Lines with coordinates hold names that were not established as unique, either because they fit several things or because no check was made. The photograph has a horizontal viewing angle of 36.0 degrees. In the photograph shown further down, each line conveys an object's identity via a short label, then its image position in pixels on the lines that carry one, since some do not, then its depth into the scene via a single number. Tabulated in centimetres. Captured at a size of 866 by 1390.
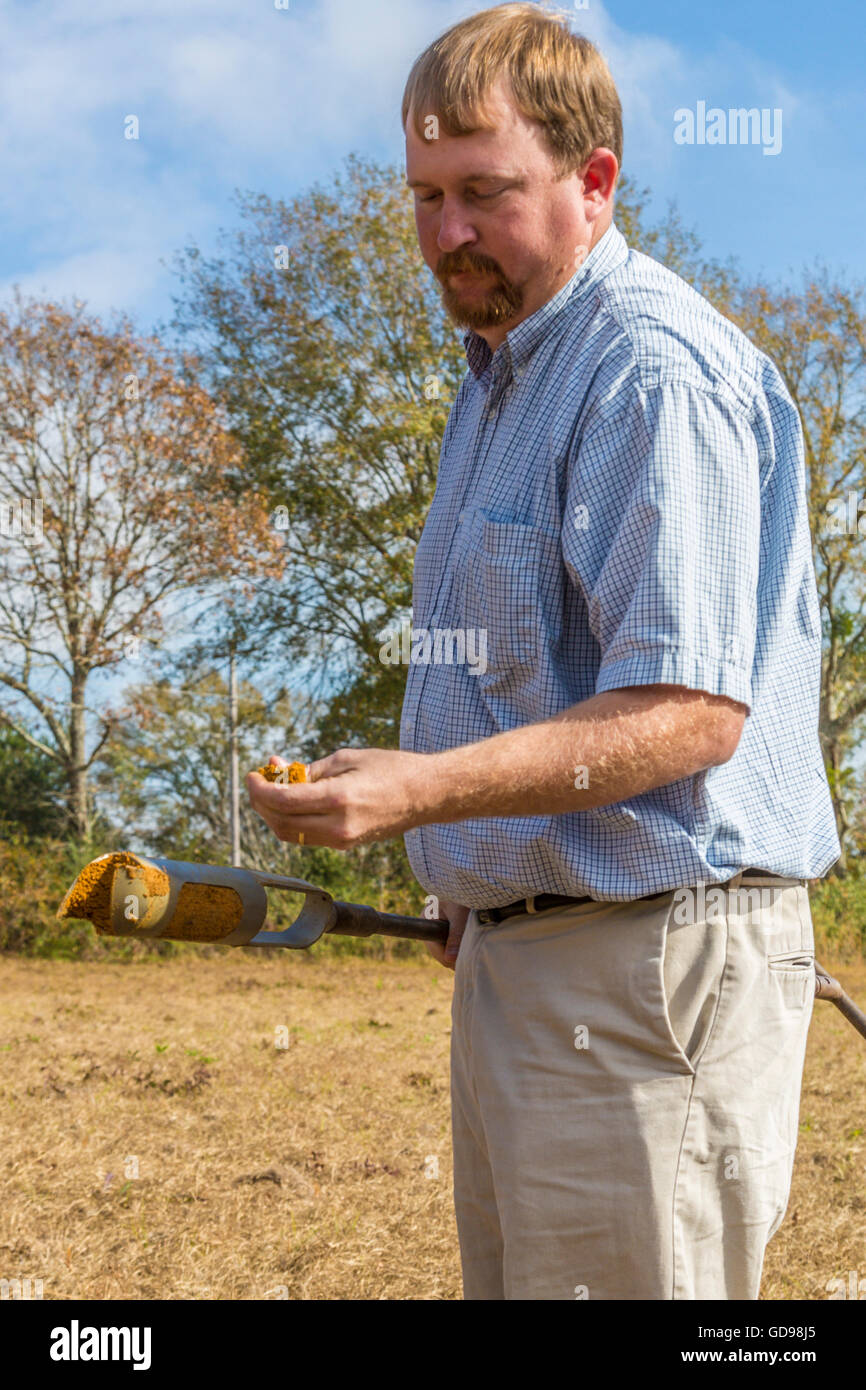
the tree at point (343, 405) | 1593
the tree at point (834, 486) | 1572
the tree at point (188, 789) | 1517
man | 159
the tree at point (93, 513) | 1485
